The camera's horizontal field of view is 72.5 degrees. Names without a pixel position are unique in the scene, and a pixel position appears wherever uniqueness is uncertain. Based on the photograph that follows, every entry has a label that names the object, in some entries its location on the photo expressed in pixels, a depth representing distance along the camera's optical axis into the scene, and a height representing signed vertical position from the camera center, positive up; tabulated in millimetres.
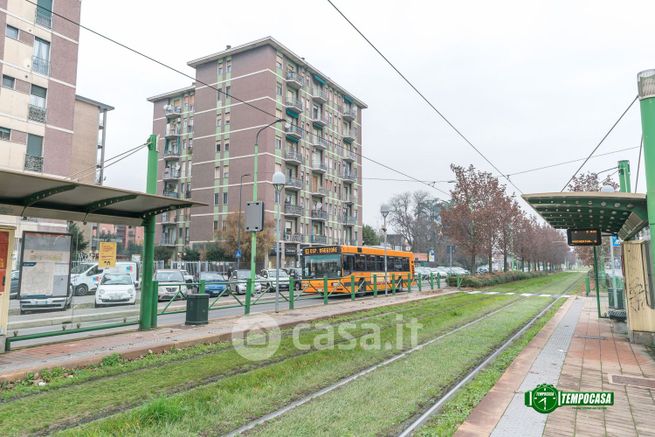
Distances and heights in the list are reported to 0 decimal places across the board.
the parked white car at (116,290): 19219 -1348
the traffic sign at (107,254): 10820 +130
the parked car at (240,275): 24389 -974
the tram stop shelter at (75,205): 7974 +1181
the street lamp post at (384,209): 23891 +2841
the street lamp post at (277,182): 15632 +2904
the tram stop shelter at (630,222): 8914 +933
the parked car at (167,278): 22812 -1029
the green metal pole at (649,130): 7504 +2301
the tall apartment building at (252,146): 53062 +14880
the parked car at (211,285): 25562 -1401
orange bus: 24016 -333
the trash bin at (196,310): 11875 -1313
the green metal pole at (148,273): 11078 -328
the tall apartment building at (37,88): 30969 +12497
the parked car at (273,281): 17761 -1033
